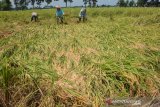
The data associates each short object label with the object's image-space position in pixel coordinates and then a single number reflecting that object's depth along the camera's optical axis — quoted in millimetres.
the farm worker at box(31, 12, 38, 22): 6980
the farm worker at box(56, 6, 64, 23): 5842
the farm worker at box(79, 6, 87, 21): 6159
